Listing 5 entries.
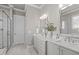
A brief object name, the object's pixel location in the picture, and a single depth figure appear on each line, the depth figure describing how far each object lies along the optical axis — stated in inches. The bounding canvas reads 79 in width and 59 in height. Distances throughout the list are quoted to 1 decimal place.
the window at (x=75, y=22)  40.9
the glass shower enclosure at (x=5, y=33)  84.5
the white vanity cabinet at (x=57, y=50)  30.4
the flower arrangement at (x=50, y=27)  60.1
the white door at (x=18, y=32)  73.3
